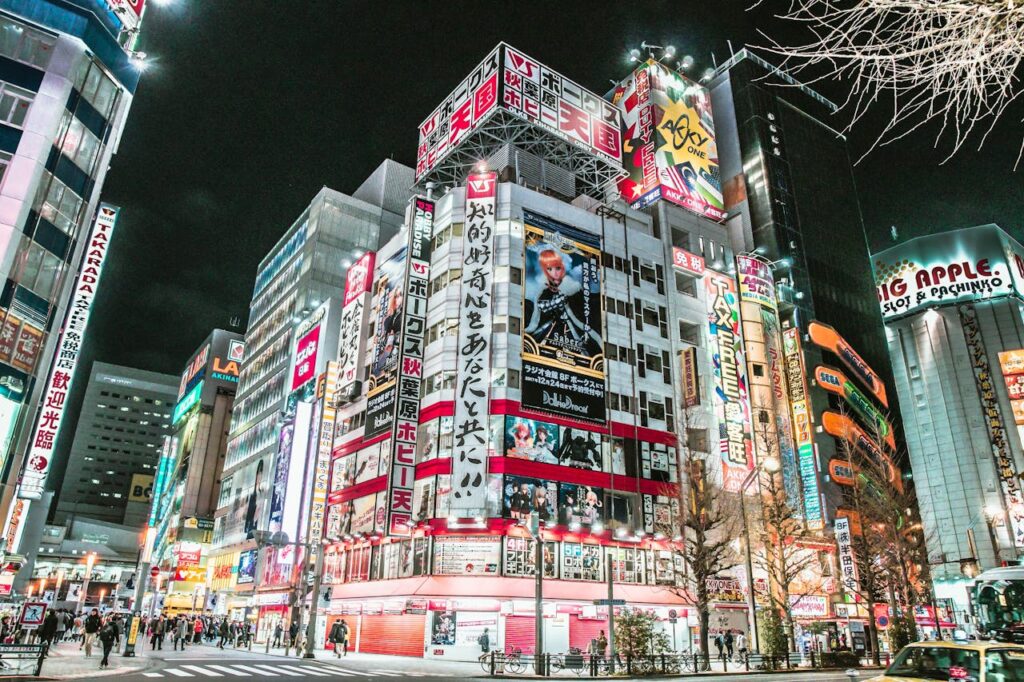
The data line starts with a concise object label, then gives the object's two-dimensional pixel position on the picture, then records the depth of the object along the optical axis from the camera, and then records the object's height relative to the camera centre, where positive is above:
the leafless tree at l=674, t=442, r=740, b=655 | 30.70 +4.90
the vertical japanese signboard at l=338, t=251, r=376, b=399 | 51.97 +21.55
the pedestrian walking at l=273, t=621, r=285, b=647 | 43.44 -2.22
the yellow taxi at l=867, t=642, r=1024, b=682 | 9.05 -0.69
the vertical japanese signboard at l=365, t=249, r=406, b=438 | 45.47 +17.44
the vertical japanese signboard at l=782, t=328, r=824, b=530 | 51.15 +13.95
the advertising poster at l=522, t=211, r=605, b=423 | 42.88 +18.12
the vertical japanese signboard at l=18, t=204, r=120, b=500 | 31.27 +11.10
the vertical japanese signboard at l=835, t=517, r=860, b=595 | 39.21 +3.28
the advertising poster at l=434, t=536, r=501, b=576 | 37.38 +2.53
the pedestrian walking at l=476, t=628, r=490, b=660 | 33.75 -1.95
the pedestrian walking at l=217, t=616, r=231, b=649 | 38.95 -2.03
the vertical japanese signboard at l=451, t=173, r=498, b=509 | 39.03 +15.28
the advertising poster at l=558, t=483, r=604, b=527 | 40.06 +5.85
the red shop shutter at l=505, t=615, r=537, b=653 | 35.62 -1.52
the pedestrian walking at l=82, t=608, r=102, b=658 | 26.34 -1.26
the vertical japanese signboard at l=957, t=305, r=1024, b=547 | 74.56 +23.40
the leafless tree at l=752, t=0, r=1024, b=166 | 4.18 +3.55
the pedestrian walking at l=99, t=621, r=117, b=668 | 22.56 -1.41
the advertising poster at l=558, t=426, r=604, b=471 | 41.72 +9.37
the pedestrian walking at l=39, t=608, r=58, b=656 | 20.81 -1.04
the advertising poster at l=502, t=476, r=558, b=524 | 38.38 +5.90
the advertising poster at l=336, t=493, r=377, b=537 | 44.00 +5.53
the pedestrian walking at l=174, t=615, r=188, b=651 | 36.75 -1.74
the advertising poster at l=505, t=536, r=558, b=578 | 37.75 +2.59
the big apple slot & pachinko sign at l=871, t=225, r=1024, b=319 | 87.88 +44.86
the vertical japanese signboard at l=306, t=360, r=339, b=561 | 48.78 +10.85
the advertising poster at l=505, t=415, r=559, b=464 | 40.00 +9.58
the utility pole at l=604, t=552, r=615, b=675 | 23.25 -1.25
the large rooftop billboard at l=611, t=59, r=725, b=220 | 58.72 +41.29
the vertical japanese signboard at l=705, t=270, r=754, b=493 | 47.91 +16.55
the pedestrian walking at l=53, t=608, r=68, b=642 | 35.78 -1.73
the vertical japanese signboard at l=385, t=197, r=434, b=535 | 39.75 +13.86
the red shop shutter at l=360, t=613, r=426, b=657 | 37.06 -1.91
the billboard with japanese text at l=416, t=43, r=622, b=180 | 51.75 +38.73
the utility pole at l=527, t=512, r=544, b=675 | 23.49 +0.36
